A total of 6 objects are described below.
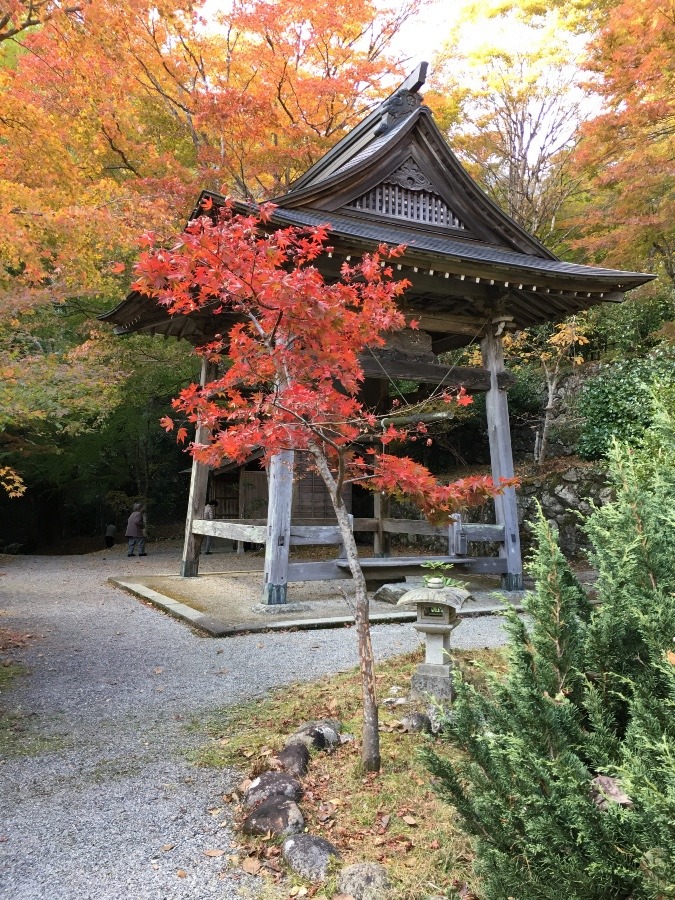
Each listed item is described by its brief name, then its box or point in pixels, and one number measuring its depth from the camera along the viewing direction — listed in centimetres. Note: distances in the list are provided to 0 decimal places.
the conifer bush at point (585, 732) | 140
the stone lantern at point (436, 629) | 373
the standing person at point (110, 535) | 1866
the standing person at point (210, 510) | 1466
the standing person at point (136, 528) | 1505
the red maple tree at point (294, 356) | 314
